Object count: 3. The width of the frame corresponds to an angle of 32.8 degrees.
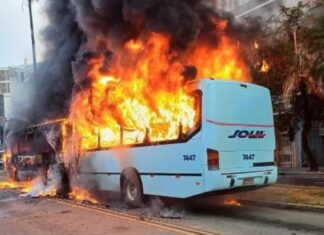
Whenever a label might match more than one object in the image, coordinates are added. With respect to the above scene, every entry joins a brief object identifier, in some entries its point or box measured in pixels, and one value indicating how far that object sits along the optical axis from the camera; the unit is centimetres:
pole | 2733
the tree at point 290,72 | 2360
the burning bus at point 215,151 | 1102
